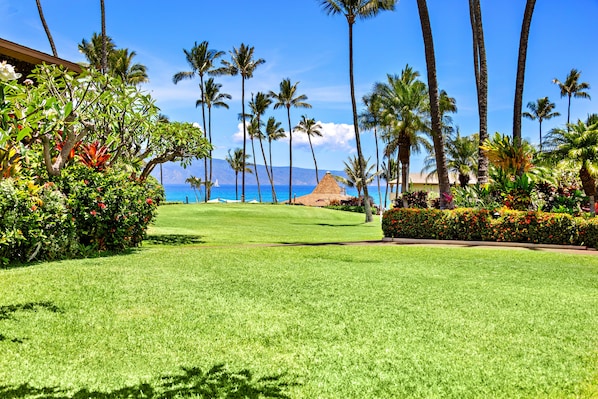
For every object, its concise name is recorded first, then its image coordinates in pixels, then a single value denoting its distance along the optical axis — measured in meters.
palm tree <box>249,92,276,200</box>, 62.46
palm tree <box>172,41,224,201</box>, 52.34
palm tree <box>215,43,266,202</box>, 53.84
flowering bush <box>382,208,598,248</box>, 14.00
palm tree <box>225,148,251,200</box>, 80.62
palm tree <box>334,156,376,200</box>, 57.81
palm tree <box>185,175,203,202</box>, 70.94
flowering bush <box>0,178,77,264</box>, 8.88
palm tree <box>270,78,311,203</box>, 60.03
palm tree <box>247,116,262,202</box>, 65.93
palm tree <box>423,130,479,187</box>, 45.62
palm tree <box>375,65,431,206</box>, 32.72
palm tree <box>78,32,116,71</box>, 38.72
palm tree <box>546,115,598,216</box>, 16.56
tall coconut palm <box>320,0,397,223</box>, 28.09
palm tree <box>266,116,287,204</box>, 70.38
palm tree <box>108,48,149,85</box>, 43.53
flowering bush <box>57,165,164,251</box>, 10.42
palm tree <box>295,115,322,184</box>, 73.69
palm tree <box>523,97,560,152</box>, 72.81
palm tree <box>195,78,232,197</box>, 57.78
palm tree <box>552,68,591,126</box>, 65.25
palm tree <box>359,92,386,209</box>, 37.15
